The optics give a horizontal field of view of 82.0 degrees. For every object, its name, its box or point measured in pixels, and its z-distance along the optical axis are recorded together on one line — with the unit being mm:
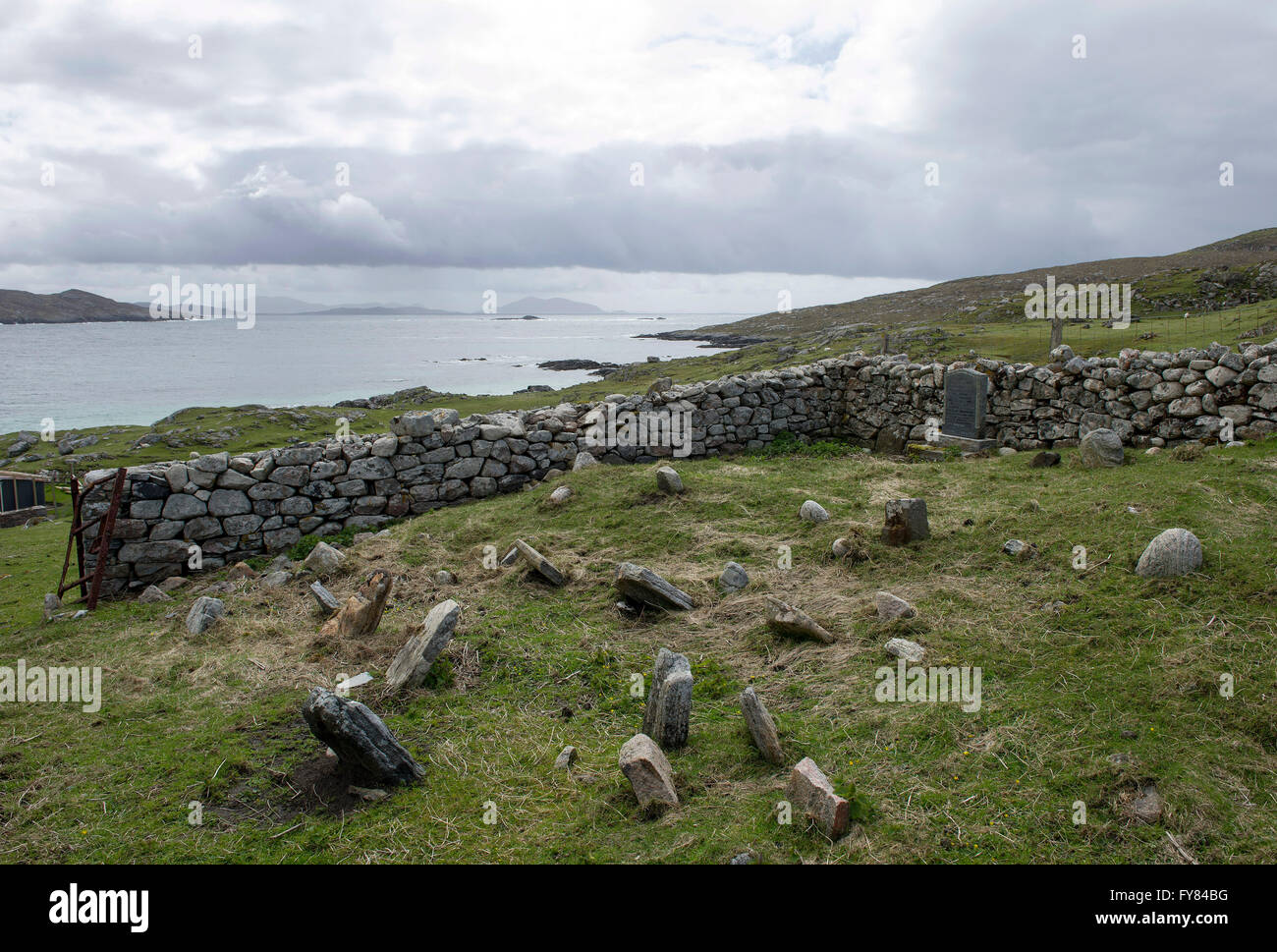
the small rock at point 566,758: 5129
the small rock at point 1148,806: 3990
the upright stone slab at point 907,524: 8555
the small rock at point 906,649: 5984
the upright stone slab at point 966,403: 15078
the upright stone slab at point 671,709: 5227
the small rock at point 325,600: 8430
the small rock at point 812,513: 9957
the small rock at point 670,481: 11195
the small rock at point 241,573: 10625
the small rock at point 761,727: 4910
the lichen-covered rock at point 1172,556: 6457
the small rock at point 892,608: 6727
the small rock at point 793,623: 6602
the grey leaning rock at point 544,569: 8656
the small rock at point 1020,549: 7646
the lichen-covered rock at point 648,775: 4523
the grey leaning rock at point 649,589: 7695
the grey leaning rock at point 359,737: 4961
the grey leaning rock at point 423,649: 6473
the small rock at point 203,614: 8320
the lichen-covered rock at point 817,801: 4070
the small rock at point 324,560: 10007
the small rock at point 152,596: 9969
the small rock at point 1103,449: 11031
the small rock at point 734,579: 8086
